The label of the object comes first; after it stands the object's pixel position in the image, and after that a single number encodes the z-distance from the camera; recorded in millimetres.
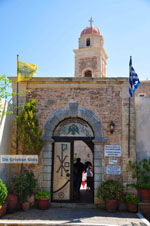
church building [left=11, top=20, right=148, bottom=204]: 8688
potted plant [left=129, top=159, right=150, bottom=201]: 8117
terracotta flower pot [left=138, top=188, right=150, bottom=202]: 8086
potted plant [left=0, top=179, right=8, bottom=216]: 6906
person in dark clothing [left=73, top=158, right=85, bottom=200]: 10336
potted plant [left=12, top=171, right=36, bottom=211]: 7816
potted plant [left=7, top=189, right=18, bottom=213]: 7738
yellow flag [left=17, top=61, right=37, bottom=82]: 9305
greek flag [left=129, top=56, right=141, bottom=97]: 8438
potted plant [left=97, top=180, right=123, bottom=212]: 7895
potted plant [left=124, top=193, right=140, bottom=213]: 7855
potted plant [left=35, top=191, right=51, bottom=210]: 8055
